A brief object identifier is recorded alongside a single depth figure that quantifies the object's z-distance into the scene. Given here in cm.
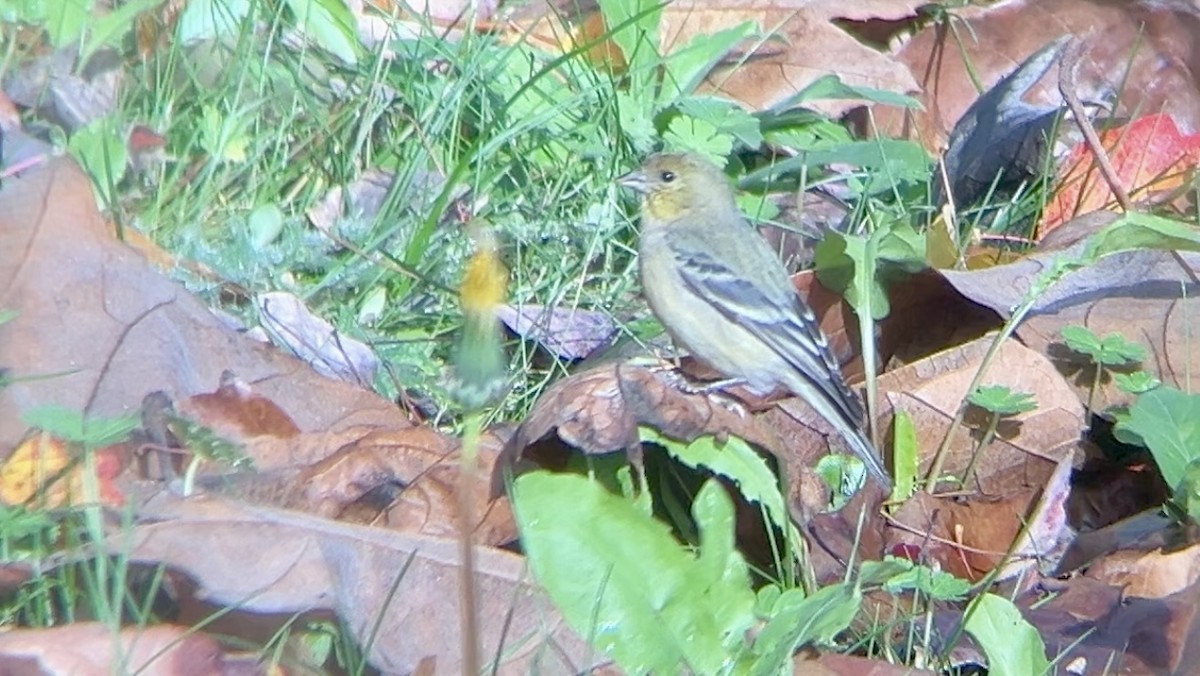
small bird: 833
